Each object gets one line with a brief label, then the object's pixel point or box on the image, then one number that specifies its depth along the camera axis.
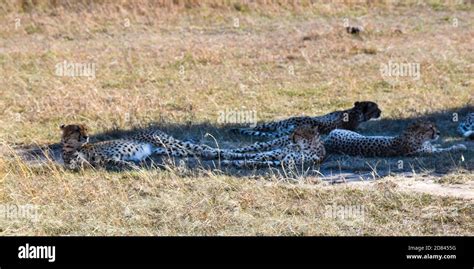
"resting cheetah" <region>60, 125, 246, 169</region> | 17.92
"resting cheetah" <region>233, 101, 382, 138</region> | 20.95
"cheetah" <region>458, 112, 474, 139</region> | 20.11
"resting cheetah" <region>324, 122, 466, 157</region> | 18.55
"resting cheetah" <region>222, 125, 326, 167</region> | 17.95
